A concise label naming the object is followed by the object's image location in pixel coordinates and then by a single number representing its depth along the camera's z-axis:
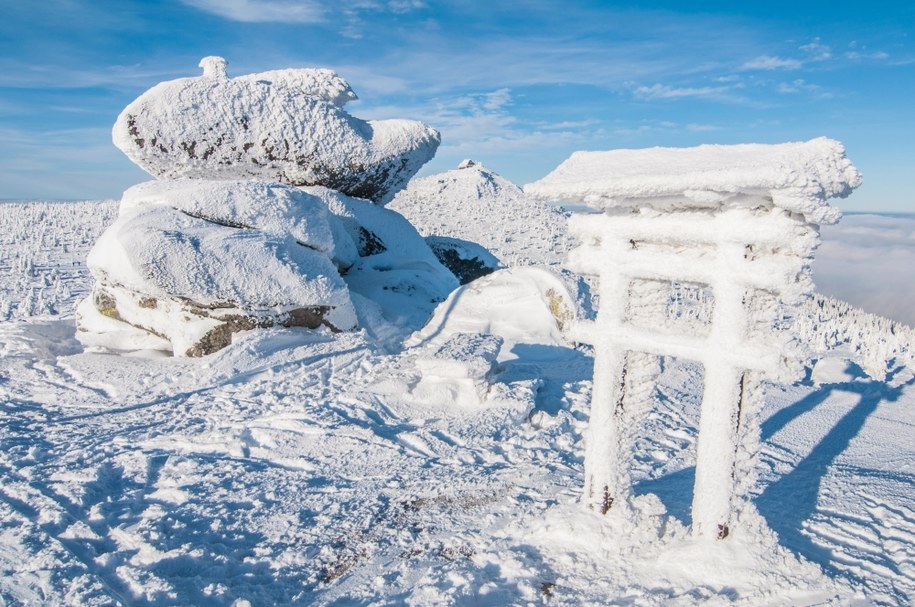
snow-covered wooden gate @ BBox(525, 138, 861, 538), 3.84
